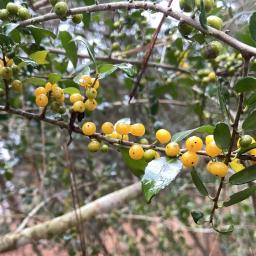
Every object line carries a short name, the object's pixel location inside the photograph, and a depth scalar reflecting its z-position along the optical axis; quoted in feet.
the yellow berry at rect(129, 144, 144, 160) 0.46
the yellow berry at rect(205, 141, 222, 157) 0.42
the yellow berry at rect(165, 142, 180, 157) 0.43
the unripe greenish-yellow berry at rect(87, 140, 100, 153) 0.50
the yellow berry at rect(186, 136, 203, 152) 0.42
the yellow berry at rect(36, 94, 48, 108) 0.50
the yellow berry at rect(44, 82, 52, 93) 0.52
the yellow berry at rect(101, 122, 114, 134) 0.49
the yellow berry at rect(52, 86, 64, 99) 0.52
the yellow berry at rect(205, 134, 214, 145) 0.43
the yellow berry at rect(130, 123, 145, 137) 0.48
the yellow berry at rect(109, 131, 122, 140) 0.50
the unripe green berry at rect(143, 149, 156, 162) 0.46
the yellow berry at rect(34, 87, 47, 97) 0.52
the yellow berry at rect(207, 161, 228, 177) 0.40
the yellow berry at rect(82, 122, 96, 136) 0.48
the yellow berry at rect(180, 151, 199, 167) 0.42
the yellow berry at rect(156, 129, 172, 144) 0.46
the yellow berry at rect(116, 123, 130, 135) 0.48
